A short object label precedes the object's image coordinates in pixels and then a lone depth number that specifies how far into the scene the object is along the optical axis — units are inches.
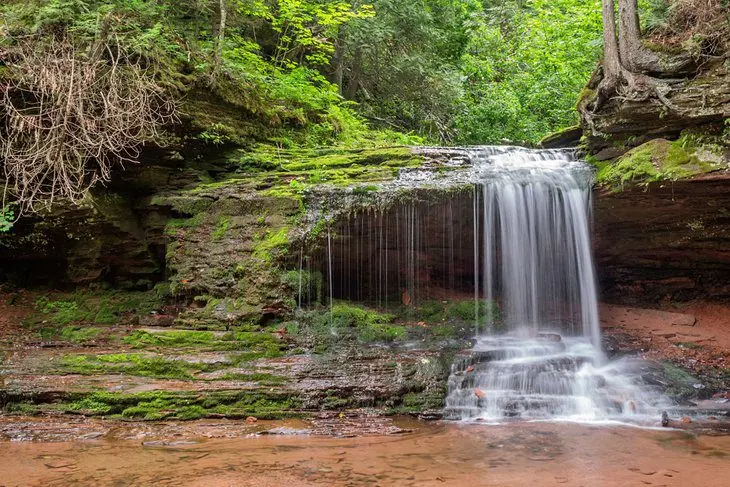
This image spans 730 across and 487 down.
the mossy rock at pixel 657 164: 290.7
